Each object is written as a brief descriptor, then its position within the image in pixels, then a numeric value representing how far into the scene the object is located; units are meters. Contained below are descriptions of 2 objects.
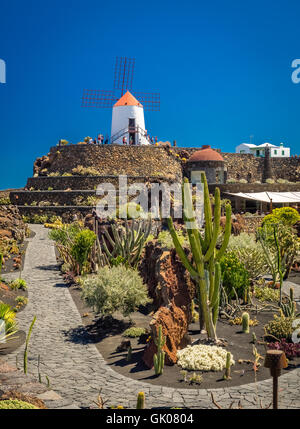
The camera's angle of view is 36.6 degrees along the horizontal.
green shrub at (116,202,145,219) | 20.42
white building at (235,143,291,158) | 64.25
